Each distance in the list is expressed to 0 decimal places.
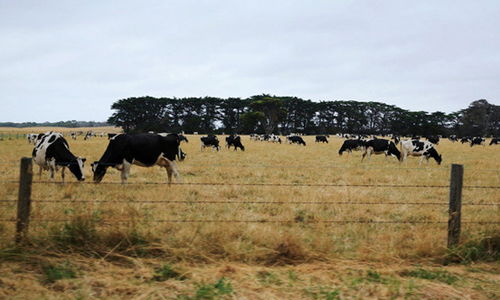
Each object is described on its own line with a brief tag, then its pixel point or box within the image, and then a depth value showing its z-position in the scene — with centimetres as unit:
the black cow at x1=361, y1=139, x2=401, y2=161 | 2055
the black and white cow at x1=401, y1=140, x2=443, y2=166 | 1933
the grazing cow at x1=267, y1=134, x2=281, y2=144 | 5348
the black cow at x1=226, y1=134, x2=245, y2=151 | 3048
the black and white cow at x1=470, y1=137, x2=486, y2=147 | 4718
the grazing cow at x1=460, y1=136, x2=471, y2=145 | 5795
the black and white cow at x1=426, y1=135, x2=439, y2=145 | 5002
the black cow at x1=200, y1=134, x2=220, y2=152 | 2895
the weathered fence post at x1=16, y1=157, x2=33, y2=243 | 462
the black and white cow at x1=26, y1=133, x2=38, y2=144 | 3456
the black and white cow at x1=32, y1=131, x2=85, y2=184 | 1044
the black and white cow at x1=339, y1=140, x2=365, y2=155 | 2632
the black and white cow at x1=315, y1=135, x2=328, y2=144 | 5430
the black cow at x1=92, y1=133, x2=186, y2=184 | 1021
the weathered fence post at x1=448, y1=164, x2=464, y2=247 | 488
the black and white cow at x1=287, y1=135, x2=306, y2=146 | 4584
